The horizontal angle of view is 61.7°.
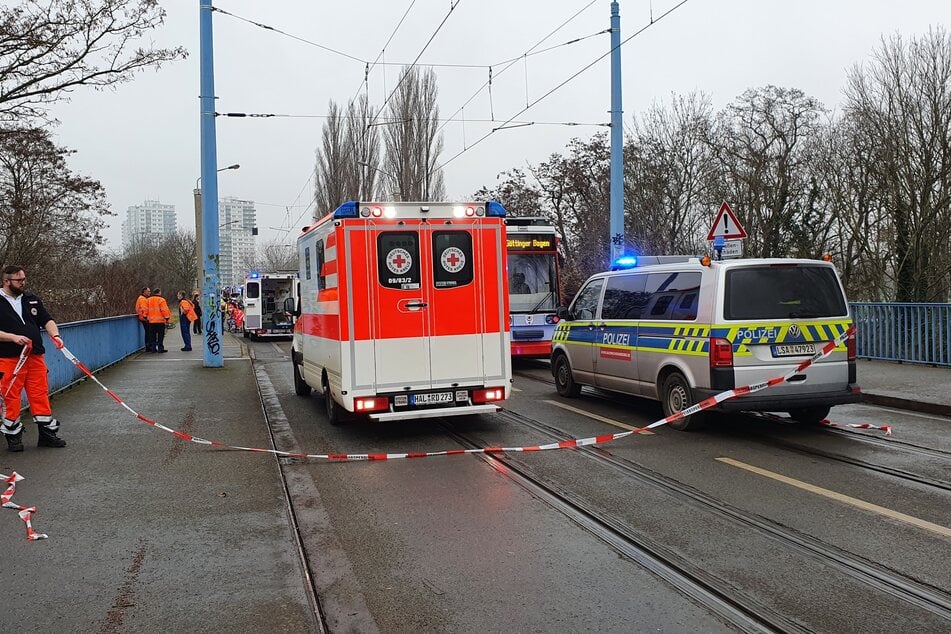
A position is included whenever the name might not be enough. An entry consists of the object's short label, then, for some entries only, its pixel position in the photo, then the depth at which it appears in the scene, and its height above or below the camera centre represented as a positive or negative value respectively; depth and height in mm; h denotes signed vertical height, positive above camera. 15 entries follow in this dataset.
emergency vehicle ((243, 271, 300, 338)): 34188 +82
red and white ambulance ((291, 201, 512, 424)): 8703 -70
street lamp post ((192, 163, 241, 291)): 19234 +2235
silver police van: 8414 -439
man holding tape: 8031 -434
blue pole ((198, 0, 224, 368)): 18219 +2542
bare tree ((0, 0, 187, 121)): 14164 +4823
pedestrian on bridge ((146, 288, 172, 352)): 22828 -257
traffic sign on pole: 13352 +1140
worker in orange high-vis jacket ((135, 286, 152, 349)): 23109 +67
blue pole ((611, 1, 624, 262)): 17719 +3358
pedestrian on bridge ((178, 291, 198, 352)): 24069 -303
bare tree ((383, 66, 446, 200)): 41094 +8673
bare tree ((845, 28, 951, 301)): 21203 +3452
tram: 17203 +329
